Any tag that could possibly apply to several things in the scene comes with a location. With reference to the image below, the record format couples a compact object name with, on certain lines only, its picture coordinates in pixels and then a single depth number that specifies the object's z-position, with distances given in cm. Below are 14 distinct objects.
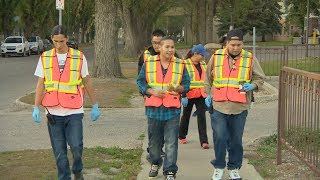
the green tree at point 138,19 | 3891
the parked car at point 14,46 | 4241
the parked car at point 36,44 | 4819
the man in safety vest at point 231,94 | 634
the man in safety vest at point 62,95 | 598
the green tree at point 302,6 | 3697
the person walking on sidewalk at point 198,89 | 865
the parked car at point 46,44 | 5512
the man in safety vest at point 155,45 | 736
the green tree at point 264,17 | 8062
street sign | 1451
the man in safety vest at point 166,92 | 637
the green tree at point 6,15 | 5409
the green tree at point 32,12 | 6005
